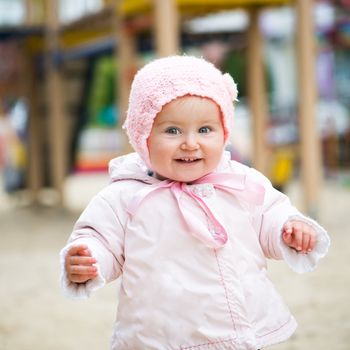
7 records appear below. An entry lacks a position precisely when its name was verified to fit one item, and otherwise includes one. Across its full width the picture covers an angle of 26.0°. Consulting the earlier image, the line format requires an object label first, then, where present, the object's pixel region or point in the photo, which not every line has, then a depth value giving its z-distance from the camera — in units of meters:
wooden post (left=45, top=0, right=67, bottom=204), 7.55
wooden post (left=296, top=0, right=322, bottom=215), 5.57
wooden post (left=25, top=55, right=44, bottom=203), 8.50
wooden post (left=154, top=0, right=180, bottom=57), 4.92
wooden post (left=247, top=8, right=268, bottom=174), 6.77
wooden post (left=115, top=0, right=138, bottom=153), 5.71
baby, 1.72
